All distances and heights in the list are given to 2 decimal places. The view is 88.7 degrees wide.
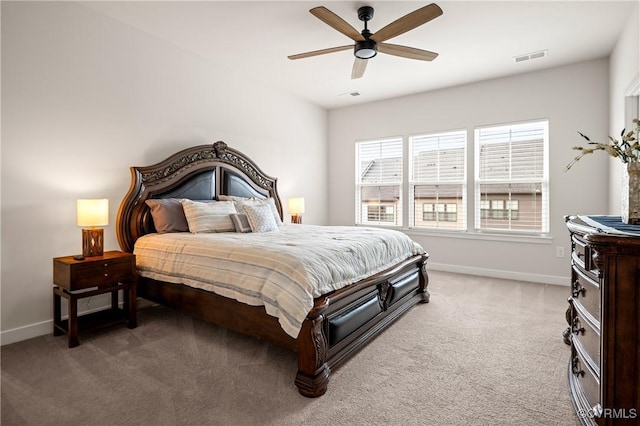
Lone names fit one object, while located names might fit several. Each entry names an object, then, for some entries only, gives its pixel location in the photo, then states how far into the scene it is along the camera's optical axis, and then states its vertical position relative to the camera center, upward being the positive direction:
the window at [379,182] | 5.77 +0.48
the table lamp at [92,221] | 2.72 -0.11
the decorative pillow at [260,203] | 3.87 +0.06
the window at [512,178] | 4.50 +0.44
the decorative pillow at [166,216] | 3.37 -0.08
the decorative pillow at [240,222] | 3.54 -0.15
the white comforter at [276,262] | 2.06 -0.41
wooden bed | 2.00 -0.70
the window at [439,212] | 5.20 -0.06
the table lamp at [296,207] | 5.12 +0.02
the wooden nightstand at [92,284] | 2.54 -0.62
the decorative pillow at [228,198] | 4.06 +0.13
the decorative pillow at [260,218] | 3.62 -0.11
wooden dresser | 1.31 -0.49
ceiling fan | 2.47 +1.47
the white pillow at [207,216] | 3.37 -0.08
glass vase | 1.63 +0.07
